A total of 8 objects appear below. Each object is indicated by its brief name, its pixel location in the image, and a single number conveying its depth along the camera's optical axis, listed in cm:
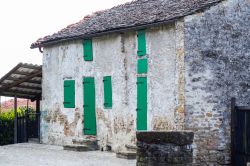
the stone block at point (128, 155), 1655
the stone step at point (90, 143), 1933
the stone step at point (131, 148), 1733
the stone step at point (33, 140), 2275
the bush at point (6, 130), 2280
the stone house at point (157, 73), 1592
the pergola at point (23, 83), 2106
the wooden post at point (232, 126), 1602
